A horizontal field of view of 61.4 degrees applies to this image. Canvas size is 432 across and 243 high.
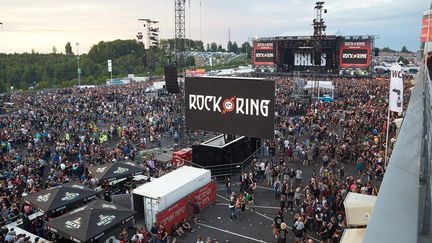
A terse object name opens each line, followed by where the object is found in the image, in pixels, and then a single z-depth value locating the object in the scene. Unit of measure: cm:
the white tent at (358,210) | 1036
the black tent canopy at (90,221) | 1055
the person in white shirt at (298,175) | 1678
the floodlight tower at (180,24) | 2569
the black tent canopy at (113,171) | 1557
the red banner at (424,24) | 5339
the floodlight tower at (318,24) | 3831
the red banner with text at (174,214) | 1284
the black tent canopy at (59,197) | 1236
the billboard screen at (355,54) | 6025
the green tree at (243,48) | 19360
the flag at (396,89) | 1530
